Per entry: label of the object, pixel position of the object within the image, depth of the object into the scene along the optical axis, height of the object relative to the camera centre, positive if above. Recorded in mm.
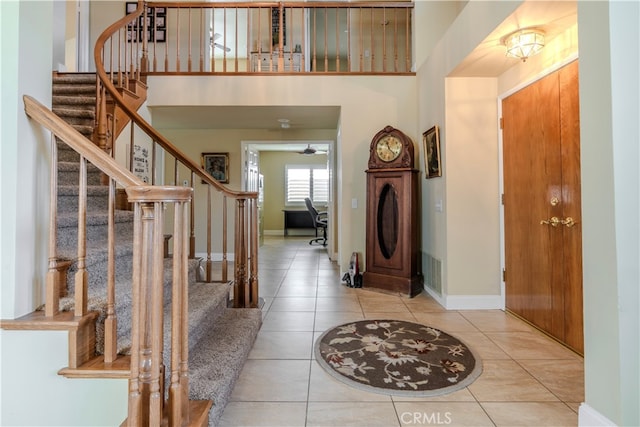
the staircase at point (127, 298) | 1467 -442
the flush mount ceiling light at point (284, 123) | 4782 +1511
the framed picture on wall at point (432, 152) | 3180 +697
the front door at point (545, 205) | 2127 +98
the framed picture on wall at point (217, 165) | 5602 +980
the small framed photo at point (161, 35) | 4859 +2836
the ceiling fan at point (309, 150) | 7473 +1648
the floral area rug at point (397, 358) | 1738 -885
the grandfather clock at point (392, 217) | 3439 +27
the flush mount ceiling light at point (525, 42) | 2119 +1198
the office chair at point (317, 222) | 7787 -56
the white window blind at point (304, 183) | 9859 +1146
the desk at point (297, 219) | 9626 +29
